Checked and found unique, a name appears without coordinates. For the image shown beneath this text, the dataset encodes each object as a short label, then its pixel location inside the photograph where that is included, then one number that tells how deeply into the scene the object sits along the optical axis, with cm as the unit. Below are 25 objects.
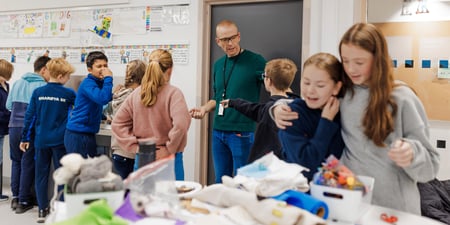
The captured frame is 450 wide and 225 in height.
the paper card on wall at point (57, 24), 415
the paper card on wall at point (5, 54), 454
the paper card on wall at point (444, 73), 303
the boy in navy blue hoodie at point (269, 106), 207
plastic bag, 111
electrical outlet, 305
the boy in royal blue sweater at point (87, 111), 299
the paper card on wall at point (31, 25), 431
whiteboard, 395
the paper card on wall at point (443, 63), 302
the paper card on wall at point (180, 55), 361
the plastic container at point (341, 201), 116
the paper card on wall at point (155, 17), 369
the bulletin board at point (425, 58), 304
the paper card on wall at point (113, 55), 390
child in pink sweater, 228
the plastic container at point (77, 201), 106
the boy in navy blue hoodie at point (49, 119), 317
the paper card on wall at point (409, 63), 312
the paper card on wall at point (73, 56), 412
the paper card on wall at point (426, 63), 307
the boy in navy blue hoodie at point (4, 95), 379
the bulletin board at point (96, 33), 365
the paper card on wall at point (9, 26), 448
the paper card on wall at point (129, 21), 377
